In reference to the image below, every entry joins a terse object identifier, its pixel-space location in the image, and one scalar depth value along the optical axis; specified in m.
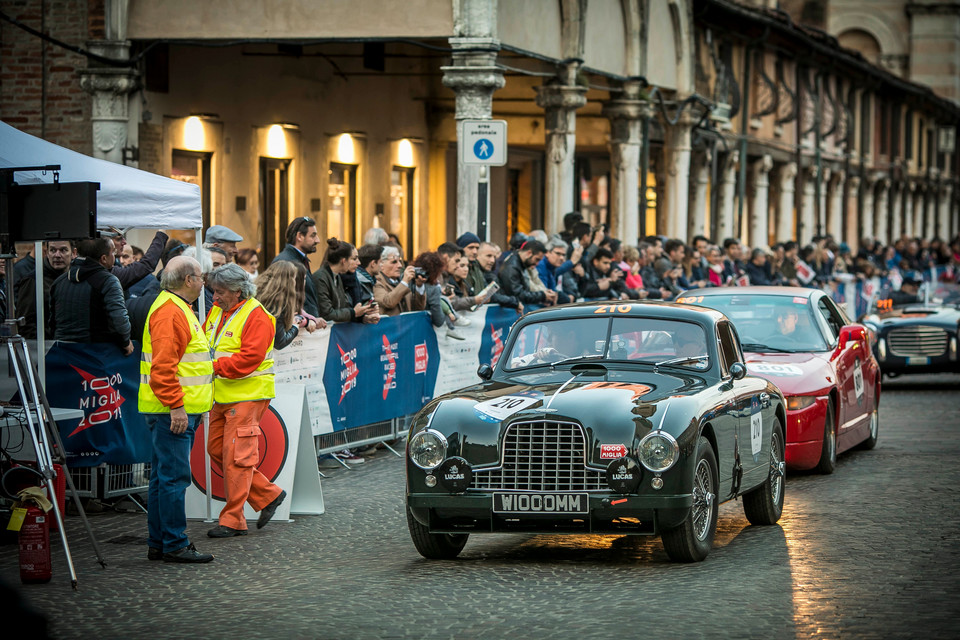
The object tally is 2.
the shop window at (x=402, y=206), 29.10
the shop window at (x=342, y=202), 26.69
